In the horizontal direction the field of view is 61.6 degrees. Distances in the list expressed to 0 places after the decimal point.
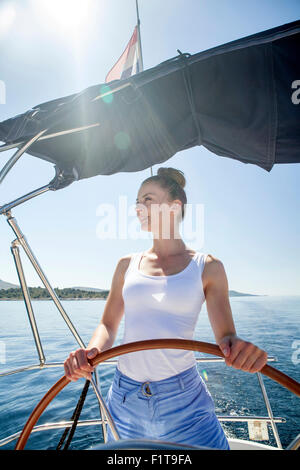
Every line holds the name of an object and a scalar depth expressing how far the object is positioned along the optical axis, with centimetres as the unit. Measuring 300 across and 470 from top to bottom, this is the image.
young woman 82
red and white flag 289
